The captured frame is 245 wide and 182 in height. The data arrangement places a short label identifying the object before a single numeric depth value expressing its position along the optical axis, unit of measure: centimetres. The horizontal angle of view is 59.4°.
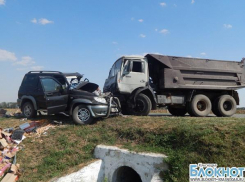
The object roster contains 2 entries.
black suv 830
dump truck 955
